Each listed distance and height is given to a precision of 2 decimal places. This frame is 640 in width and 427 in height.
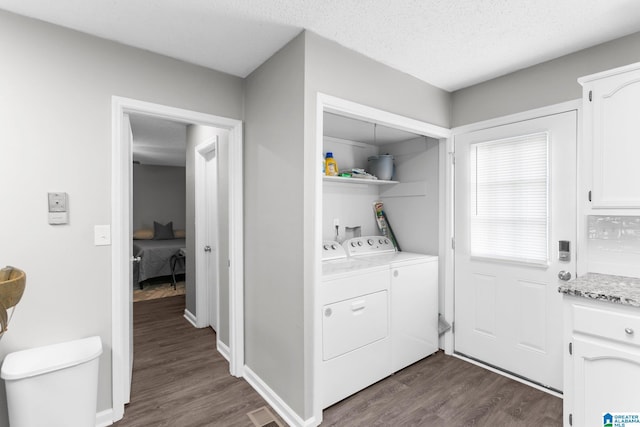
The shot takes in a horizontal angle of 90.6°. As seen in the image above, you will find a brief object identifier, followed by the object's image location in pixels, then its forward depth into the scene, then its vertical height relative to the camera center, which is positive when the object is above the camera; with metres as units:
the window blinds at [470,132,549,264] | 2.33 +0.09
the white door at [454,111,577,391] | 2.24 -0.23
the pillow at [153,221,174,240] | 6.98 -0.47
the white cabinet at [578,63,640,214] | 1.73 +0.41
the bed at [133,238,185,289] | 5.50 -0.90
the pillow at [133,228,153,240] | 6.86 -0.52
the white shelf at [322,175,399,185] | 2.55 +0.27
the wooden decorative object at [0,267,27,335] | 1.24 -0.33
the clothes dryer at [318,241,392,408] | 2.07 -0.82
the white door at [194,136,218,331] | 3.45 -0.29
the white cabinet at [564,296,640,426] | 1.50 -0.75
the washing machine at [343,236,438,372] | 2.51 -0.73
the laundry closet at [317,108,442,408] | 2.14 -0.41
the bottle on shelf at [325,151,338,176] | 2.64 +0.37
